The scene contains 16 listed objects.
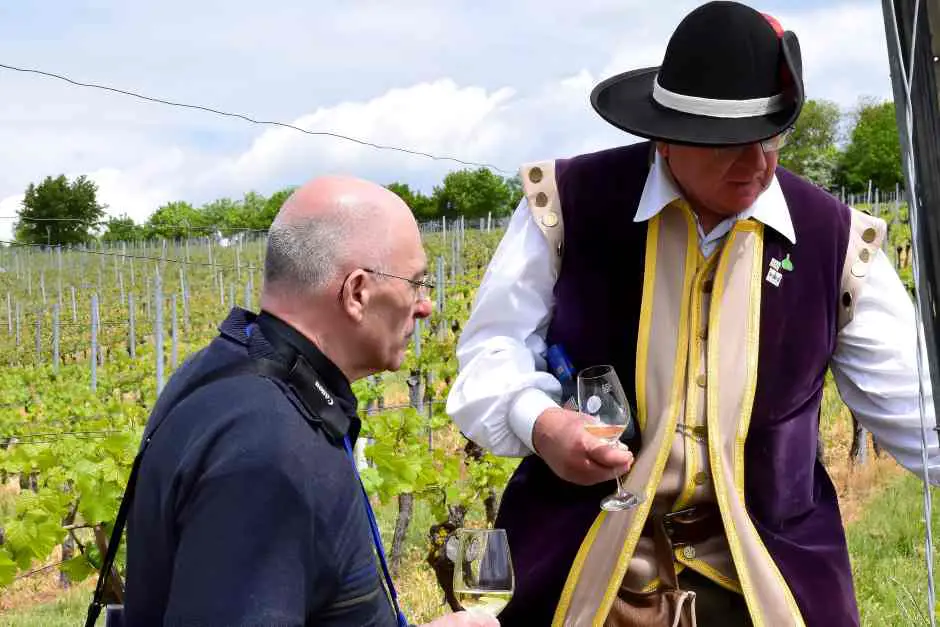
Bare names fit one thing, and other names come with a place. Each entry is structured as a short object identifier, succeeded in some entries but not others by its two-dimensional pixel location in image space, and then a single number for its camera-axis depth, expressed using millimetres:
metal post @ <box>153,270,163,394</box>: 8697
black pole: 1741
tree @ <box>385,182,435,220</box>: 73250
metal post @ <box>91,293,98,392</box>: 12278
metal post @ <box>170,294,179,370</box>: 11750
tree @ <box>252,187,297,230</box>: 83812
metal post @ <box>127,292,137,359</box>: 16750
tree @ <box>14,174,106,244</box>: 56169
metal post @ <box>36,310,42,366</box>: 17519
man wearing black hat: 2121
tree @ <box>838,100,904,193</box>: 61688
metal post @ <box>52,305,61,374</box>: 16581
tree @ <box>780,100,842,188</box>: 68625
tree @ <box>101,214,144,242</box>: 55494
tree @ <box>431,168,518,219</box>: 80000
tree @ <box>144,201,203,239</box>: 89688
